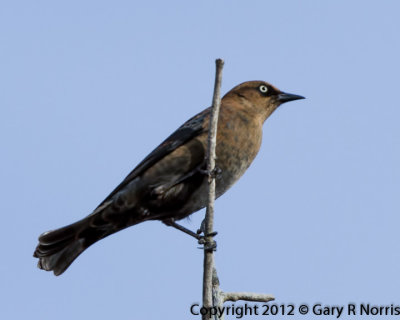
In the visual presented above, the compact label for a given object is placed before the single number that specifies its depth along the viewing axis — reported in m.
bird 13.74
